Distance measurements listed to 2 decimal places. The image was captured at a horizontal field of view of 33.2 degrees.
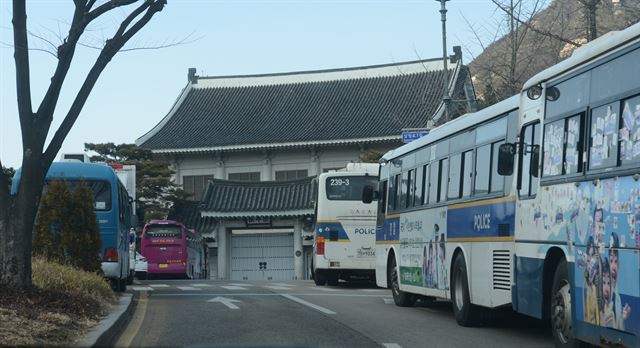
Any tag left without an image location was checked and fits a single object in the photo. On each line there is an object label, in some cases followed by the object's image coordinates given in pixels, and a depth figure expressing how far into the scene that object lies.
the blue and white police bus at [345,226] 29.48
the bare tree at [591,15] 22.62
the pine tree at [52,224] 21.52
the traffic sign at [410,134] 34.67
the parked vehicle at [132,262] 32.41
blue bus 23.84
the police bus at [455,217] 14.33
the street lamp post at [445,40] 35.28
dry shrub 17.64
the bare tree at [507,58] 27.34
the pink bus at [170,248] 56.06
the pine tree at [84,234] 21.58
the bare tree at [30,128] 16.16
